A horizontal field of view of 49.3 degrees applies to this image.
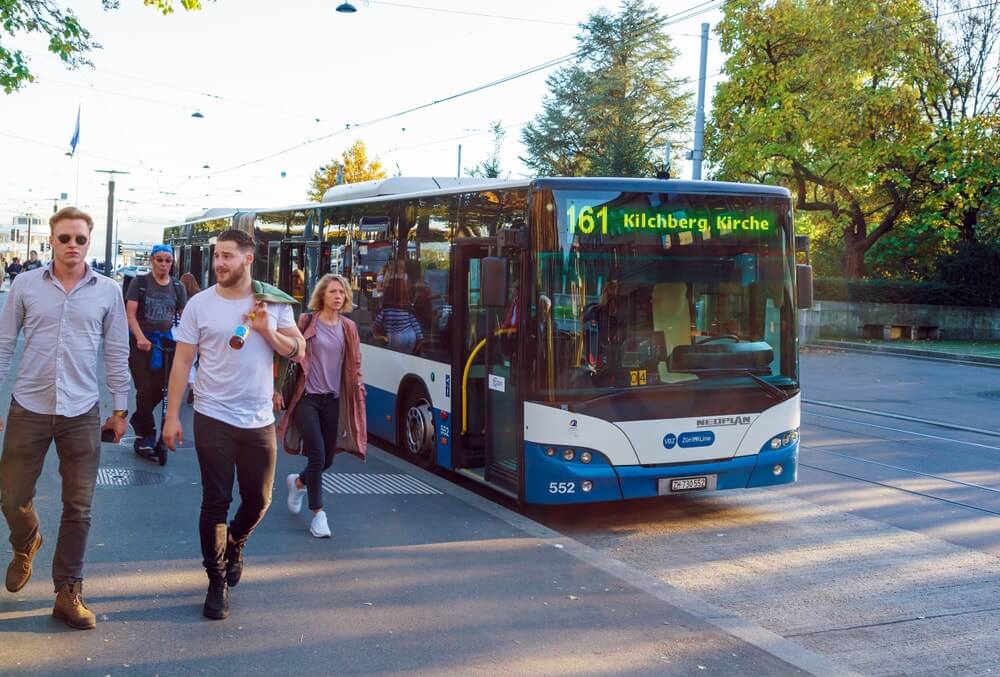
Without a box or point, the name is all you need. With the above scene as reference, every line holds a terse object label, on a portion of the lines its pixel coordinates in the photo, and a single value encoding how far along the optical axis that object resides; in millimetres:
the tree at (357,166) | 51906
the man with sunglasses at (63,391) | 5082
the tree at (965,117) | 30734
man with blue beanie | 9516
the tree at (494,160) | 43750
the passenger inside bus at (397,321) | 10406
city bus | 7867
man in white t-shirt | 5223
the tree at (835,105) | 31500
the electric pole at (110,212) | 47188
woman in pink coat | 7270
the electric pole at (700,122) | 26109
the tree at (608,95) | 51406
